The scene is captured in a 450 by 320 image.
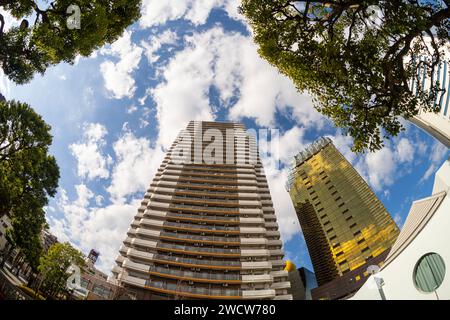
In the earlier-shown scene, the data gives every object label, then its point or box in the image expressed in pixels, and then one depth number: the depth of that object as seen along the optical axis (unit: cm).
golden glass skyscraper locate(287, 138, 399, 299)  4762
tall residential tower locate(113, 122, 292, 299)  3622
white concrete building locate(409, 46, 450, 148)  1927
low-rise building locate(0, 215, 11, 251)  3350
